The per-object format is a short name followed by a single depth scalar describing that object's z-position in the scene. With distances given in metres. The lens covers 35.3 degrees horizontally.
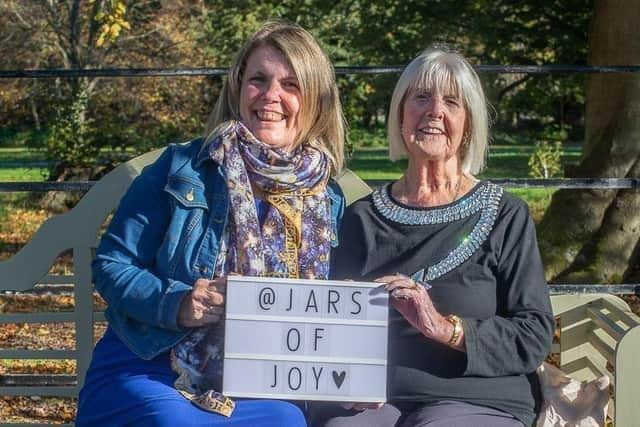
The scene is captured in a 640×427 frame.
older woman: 2.71
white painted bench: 3.35
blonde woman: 2.66
